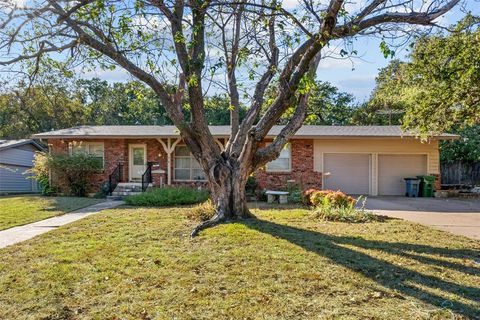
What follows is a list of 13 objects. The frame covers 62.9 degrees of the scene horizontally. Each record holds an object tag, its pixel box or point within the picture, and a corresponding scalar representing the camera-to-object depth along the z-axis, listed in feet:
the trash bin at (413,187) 54.54
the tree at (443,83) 34.68
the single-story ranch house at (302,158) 54.95
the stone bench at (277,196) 44.50
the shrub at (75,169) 51.29
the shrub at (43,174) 53.26
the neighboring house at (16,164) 68.44
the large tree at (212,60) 20.08
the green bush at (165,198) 41.50
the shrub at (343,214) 30.48
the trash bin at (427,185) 53.83
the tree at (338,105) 96.07
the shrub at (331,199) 34.43
